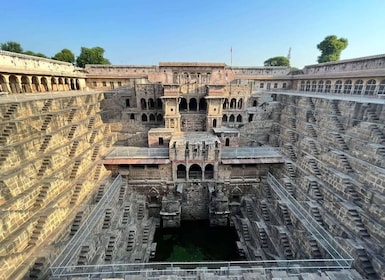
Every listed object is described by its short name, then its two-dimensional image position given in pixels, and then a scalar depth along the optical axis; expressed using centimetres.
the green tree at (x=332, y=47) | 4844
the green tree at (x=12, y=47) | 4616
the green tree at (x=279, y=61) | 6619
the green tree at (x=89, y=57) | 4822
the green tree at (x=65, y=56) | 4572
